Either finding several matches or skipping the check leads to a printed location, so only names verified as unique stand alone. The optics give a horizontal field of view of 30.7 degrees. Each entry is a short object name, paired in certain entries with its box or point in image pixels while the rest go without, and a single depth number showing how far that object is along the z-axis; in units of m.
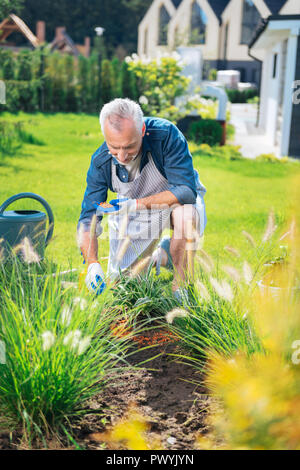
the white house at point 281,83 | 10.13
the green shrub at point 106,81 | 17.23
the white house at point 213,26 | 33.72
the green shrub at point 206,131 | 10.46
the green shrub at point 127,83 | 16.66
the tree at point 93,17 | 40.12
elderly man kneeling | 2.72
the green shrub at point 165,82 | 11.04
